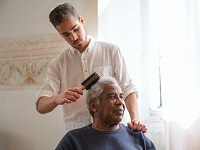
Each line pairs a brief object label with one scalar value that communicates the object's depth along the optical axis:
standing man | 1.54
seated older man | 1.45
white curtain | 1.81
